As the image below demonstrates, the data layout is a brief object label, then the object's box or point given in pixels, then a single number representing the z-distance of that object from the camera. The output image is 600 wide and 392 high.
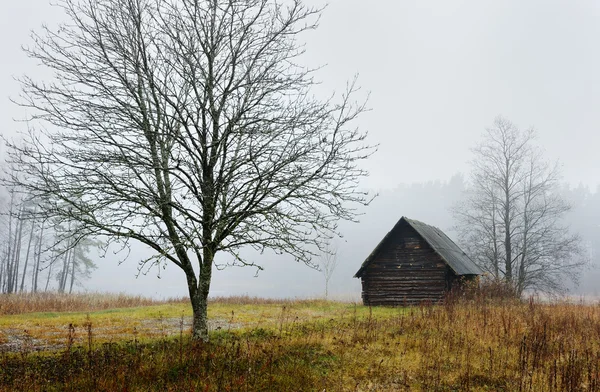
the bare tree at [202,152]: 8.42
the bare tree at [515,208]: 27.08
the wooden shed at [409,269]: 21.72
